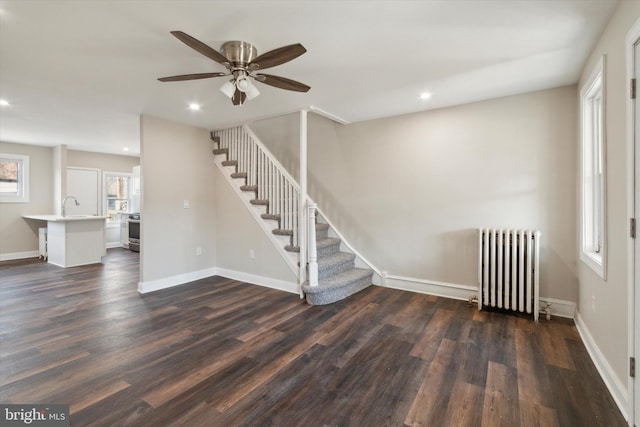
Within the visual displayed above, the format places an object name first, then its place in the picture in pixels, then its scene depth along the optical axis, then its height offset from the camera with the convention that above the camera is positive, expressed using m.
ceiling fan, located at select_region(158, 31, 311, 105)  1.93 +1.08
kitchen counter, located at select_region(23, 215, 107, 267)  5.49 -0.48
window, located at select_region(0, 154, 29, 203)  6.04 +0.79
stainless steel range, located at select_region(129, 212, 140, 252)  7.09 -0.39
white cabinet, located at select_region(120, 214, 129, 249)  7.69 -0.42
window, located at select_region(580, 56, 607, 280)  2.60 +0.38
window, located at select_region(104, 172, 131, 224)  7.54 +0.56
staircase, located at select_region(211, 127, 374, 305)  3.74 +0.02
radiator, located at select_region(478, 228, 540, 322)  3.06 -0.61
